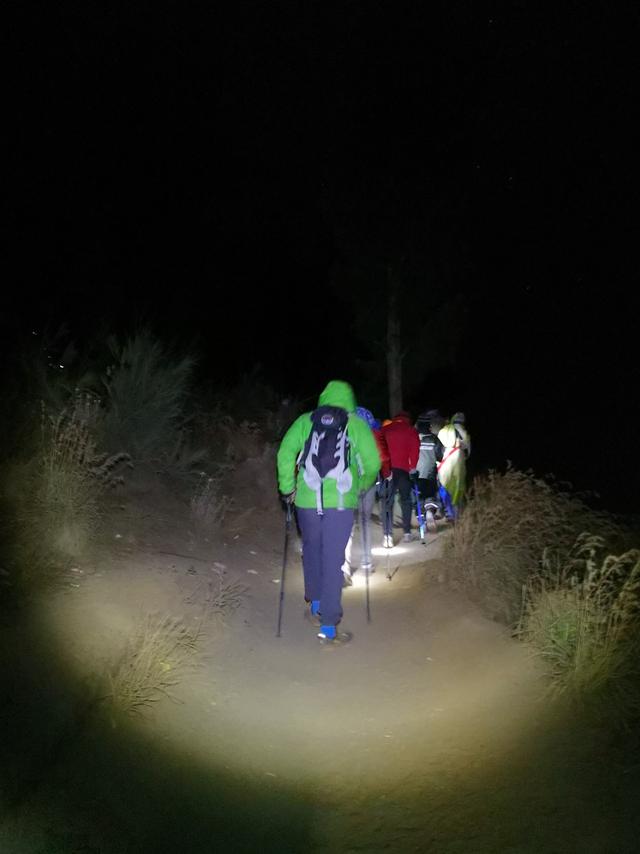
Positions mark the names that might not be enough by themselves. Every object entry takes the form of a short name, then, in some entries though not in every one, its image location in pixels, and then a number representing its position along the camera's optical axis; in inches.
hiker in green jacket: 271.0
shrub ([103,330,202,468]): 398.6
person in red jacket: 463.8
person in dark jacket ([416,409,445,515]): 502.0
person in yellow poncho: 521.3
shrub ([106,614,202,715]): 200.8
